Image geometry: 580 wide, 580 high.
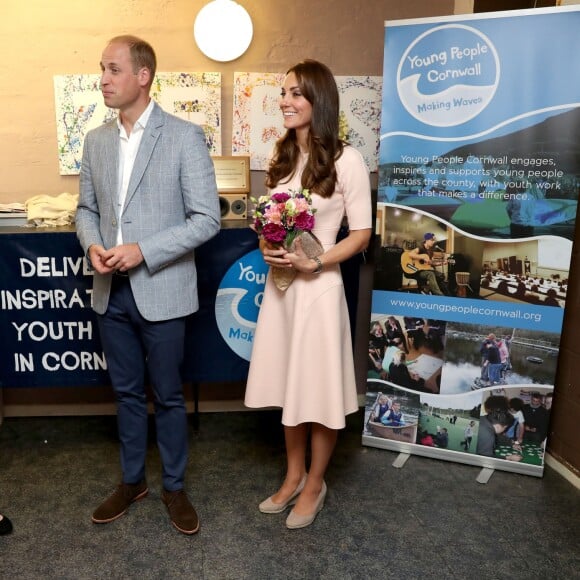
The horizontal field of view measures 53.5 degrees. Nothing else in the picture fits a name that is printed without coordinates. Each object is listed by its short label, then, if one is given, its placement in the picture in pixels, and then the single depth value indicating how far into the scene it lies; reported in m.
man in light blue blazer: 2.15
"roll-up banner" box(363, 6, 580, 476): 2.59
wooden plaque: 3.14
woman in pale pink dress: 2.21
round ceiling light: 3.16
